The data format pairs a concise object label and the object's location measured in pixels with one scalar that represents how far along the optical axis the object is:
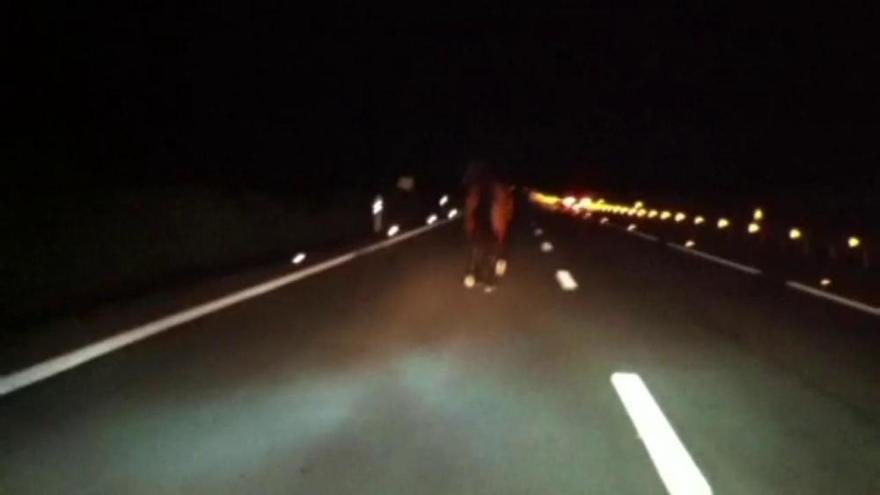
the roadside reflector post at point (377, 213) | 41.12
